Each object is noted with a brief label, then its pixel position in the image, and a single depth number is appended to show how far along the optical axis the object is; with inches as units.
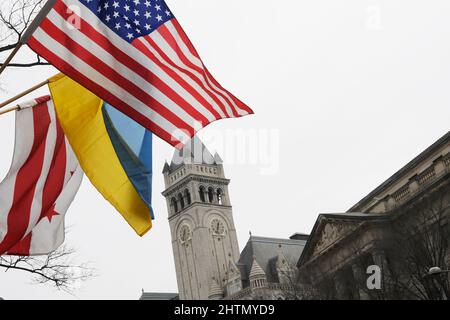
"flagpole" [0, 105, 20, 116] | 437.9
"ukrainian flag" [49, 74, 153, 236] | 433.7
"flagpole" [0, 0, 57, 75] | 343.0
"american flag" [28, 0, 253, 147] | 377.4
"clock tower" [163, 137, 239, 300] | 4626.0
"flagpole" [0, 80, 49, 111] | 396.5
